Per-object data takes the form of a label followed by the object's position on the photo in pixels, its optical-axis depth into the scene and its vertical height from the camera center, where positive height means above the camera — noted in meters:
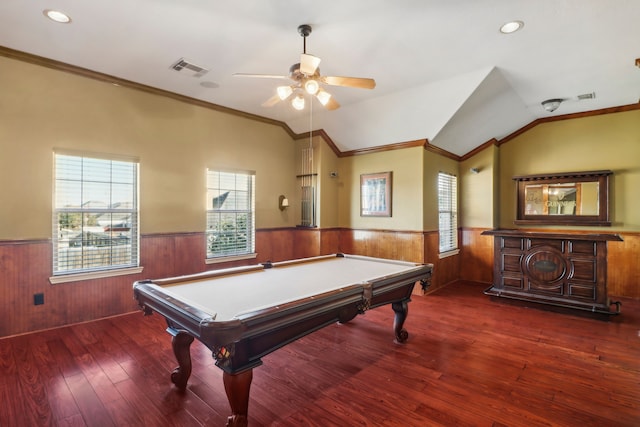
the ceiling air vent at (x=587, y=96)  4.49 +1.69
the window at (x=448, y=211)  5.72 +0.07
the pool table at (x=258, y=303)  1.71 -0.55
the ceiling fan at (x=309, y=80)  2.57 +1.18
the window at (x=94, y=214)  3.62 +0.02
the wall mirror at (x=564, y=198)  5.10 +0.28
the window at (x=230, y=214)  4.91 +0.03
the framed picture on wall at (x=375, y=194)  5.43 +0.37
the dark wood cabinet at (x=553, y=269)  3.99 -0.73
